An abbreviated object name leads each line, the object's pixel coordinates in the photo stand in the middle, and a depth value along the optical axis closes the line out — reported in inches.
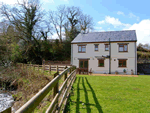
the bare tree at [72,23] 1233.7
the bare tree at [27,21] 812.0
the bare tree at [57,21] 1318.9
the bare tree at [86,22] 1460.4
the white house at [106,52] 713.6
